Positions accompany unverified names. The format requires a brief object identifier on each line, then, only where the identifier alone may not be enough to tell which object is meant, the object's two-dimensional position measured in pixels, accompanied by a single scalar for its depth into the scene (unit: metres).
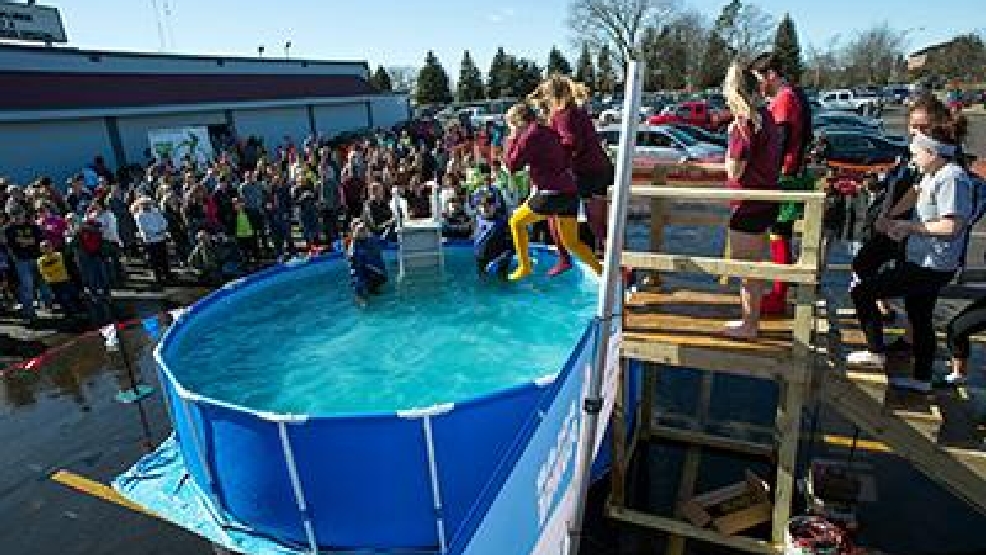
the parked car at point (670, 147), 18.66
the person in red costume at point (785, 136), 5.03
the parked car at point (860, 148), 18.31
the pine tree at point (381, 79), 65.62
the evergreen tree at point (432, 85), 66.00
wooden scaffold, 4.10
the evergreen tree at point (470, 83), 68.81
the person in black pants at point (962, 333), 4.53
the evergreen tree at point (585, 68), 72.56
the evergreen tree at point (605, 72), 69.25
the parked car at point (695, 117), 26.19
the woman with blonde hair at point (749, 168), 4.31
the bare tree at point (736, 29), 71.31
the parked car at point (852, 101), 42.16
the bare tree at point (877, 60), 81.81
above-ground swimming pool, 3.81
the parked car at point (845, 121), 25.80
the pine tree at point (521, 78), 69.12
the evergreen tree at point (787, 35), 72.44
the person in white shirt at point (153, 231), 11.75
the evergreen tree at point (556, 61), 70.12
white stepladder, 9.44
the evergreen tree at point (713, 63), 68.25
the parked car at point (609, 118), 24.53
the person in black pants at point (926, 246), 3.91
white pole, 2.81
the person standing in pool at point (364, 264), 8.19
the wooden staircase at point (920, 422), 3.94
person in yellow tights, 6.14
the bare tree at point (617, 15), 64.69
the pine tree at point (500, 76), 69.38
